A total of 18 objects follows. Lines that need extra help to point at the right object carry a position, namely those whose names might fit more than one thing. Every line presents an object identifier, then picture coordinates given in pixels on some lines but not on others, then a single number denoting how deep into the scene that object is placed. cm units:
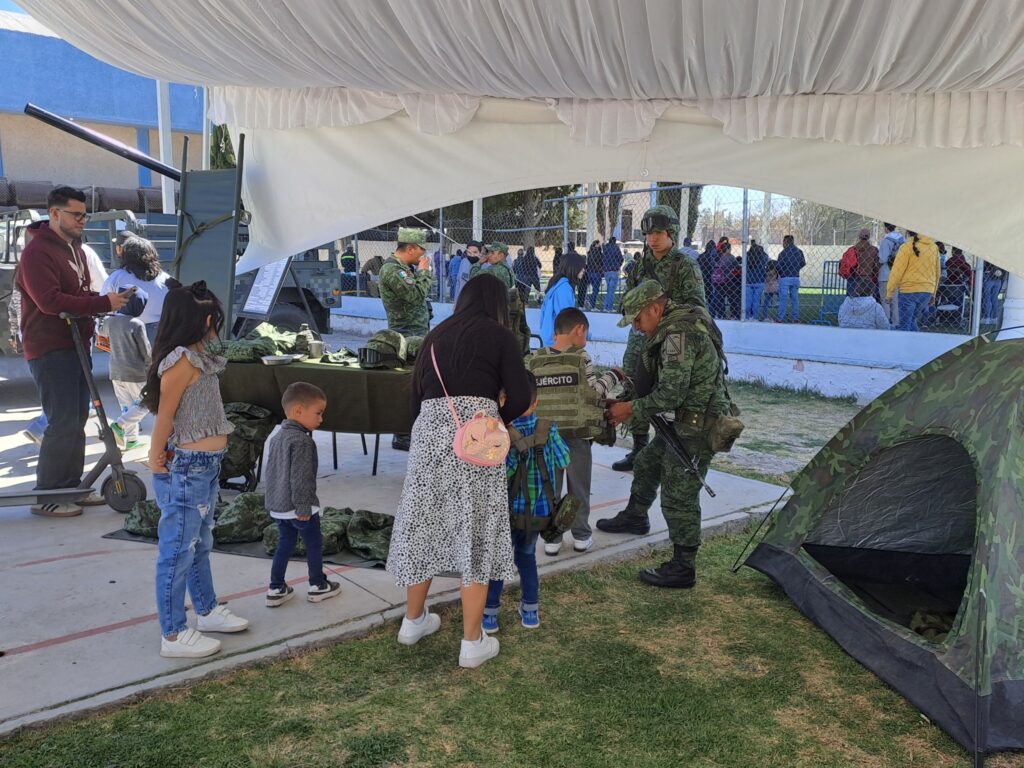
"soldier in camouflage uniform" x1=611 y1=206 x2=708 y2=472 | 578
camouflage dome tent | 293
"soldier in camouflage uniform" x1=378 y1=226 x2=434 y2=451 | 639
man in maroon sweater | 470
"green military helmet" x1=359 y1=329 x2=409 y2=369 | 536
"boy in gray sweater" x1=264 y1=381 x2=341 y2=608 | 362
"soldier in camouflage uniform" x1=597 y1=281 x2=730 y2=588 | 406
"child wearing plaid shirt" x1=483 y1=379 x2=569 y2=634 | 359
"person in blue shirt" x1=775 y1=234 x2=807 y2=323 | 1197
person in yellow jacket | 995
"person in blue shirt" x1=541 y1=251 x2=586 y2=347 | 745
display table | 530
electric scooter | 482
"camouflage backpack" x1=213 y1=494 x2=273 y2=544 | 467
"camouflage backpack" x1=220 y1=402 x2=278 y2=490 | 542
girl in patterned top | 310
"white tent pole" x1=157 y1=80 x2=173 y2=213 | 975
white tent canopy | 185
